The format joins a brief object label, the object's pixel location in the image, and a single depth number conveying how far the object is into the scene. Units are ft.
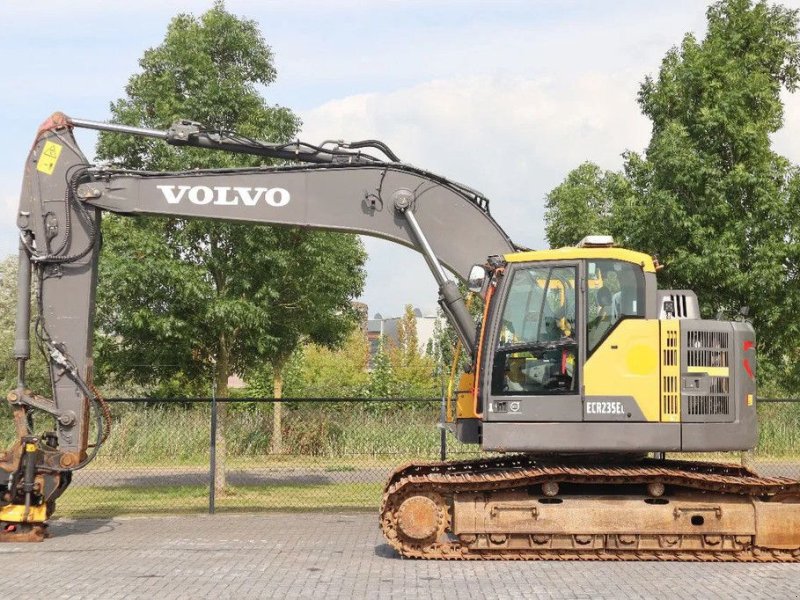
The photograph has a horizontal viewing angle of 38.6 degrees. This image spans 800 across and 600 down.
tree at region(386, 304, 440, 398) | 126.39
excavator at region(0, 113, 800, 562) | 37.24
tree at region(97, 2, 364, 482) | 53.72
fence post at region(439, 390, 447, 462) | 52.15
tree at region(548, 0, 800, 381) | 56.49
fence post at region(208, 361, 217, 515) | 51.35
